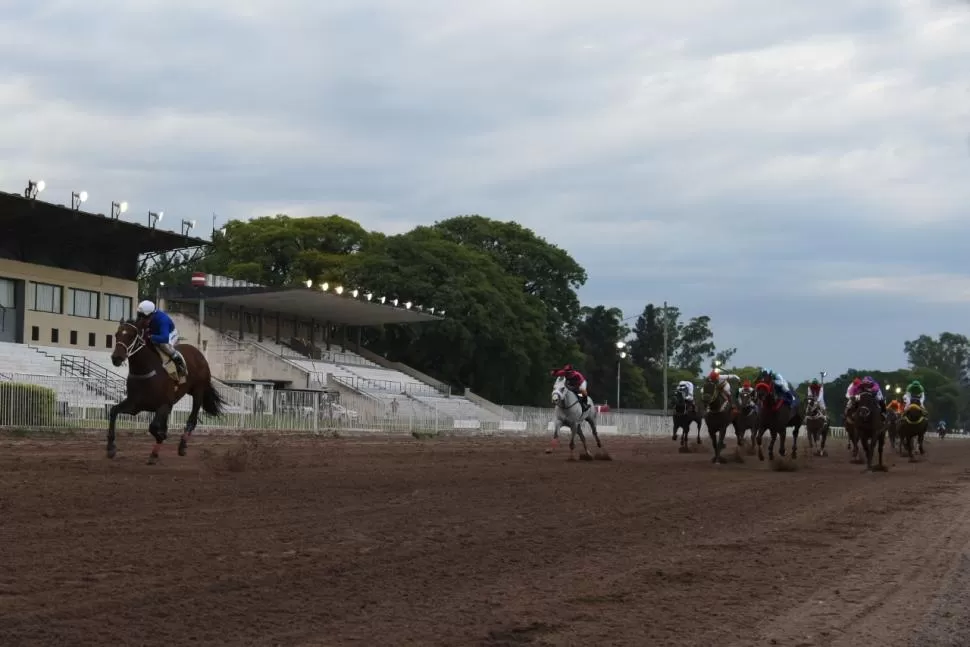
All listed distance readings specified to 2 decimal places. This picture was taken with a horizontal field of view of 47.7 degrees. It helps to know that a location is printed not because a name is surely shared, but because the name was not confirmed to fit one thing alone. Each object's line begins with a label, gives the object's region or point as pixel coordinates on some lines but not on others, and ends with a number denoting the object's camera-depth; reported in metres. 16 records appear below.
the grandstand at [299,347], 55.41
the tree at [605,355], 98.25
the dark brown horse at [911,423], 28.62
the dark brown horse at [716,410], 23.48
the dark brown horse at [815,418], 31.48
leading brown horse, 15.82
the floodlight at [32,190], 45.66
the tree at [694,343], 161.25
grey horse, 23.41
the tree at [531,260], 78.06
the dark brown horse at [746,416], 25.97
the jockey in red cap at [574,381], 23.45
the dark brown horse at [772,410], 24.23
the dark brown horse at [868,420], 22.25
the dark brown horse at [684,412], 30.98
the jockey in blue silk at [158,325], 16.16
